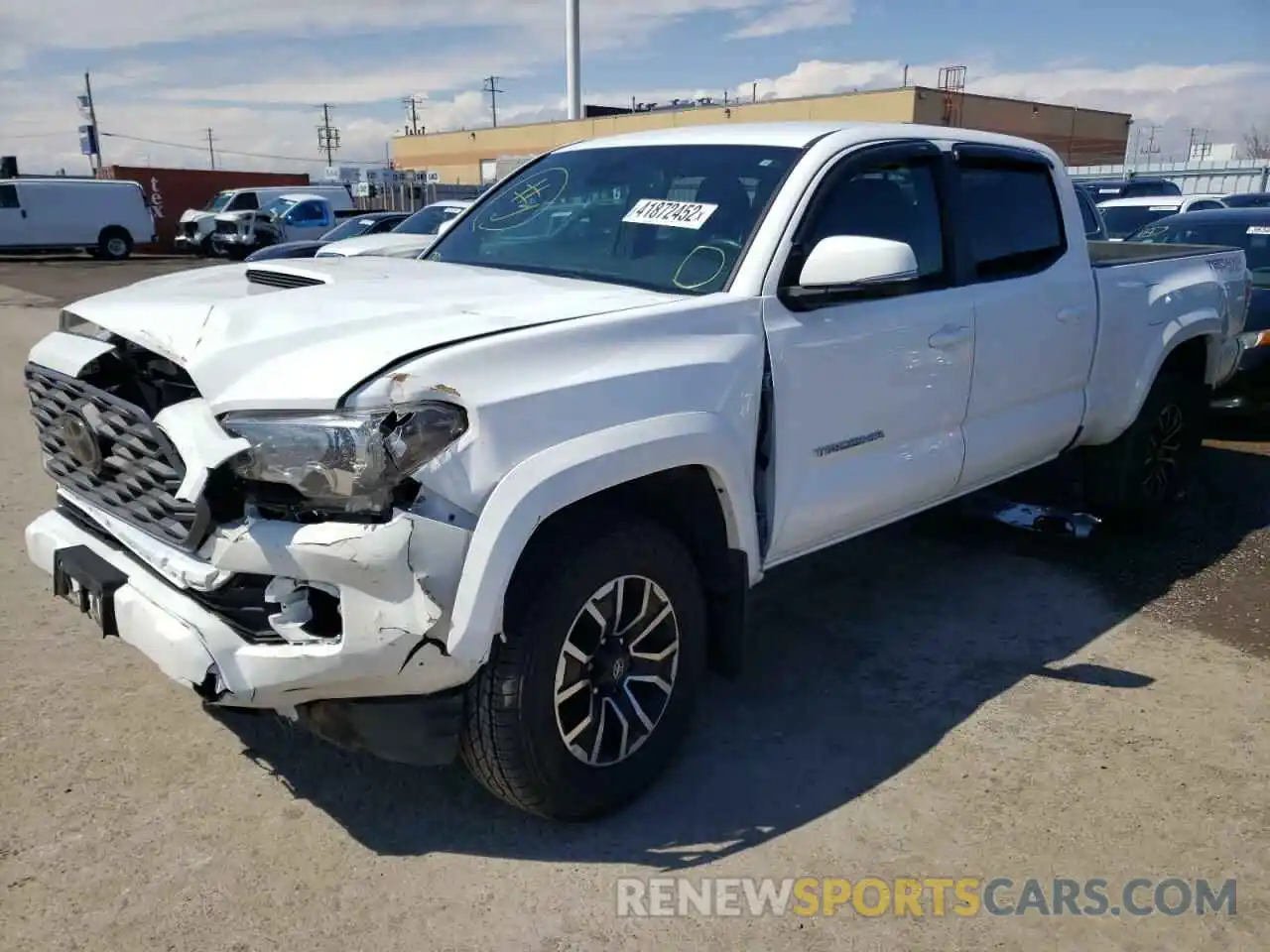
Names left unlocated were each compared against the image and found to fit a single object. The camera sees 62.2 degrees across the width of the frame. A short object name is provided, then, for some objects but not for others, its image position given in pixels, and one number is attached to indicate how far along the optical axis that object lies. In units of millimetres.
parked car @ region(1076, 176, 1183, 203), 20438
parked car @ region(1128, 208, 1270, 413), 7312
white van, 29500
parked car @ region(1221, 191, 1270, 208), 15648
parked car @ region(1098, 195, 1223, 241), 14398
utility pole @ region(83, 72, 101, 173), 50981
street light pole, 33062
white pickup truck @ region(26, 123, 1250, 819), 2412
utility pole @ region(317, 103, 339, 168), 93938
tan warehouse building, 41406
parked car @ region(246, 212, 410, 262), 18766
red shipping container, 39312
